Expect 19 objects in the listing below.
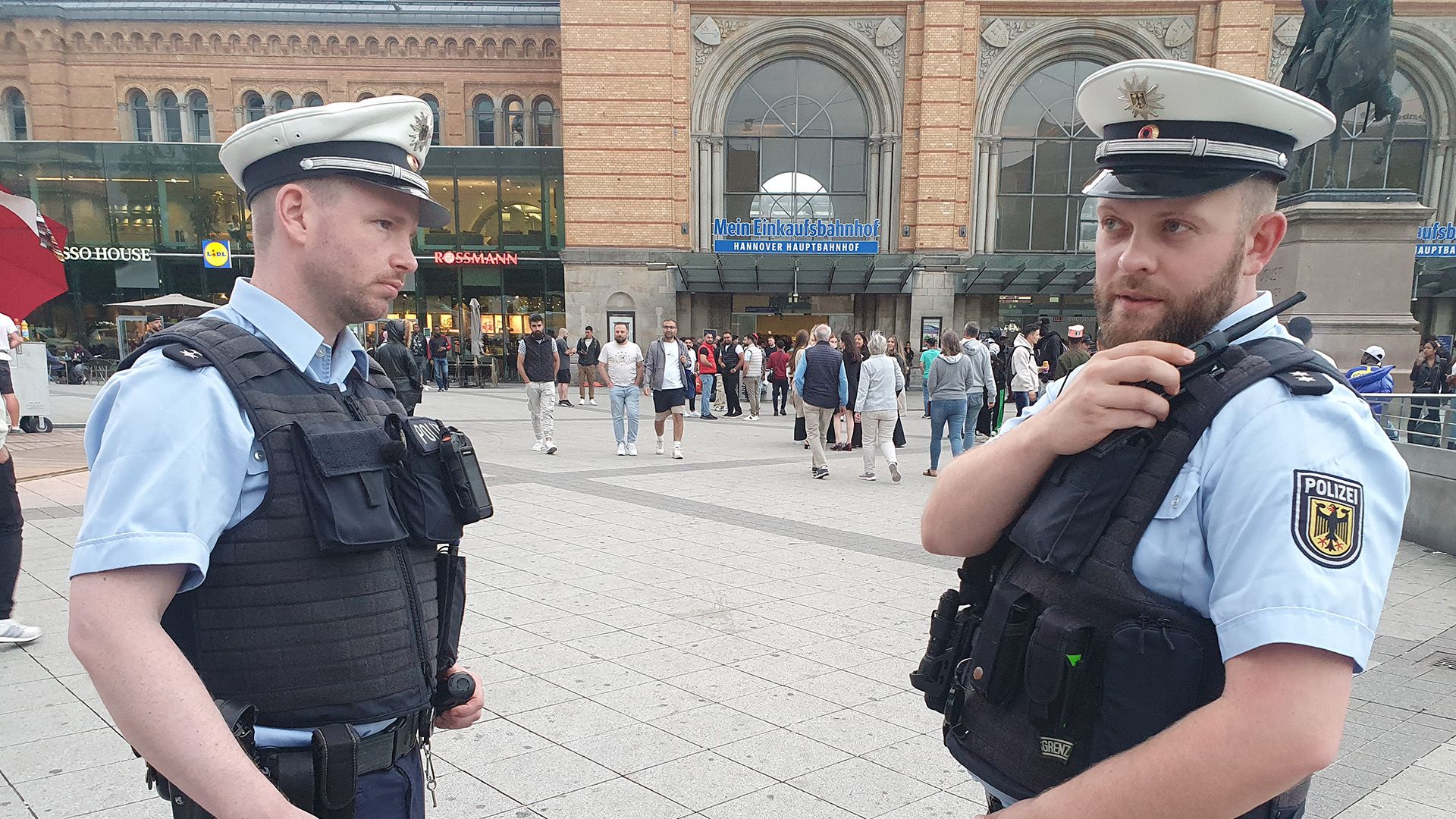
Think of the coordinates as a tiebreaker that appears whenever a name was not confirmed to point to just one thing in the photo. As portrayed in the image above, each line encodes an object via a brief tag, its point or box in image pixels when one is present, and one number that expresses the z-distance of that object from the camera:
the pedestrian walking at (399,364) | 7.83
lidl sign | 24.86
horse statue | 9.27
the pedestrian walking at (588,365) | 19.91
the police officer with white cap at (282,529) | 1.18
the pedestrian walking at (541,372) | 11.18
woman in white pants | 9.50
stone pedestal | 9.48
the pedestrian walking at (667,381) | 10.75
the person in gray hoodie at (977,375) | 10.01
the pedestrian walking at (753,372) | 17.27
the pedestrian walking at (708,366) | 17.31
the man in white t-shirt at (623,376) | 11.07
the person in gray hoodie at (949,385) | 9.79
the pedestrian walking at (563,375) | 19.53
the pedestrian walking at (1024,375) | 11.10
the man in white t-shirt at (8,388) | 5.64
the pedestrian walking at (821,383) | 10.12
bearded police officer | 0.96
